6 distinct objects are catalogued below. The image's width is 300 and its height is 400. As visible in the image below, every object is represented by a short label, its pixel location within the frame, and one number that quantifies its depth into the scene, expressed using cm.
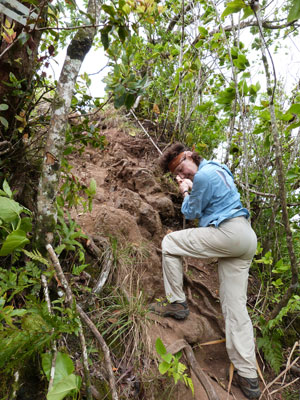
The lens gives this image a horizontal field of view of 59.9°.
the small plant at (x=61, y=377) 116
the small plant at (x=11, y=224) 132
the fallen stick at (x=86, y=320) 157
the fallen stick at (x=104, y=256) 258
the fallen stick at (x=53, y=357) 124
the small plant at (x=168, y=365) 181
